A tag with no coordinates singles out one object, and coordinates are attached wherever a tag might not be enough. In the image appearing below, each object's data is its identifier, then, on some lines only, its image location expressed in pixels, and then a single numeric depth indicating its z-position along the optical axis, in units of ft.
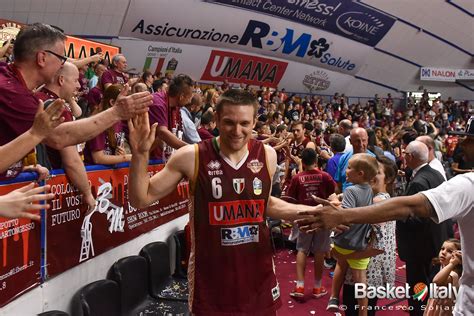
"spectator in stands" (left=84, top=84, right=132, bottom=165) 13.76
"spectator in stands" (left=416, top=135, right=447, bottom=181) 16.91
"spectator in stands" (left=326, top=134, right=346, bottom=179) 22.15
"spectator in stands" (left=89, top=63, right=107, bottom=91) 31.18
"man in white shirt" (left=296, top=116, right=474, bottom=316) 7.23
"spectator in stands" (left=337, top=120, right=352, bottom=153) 28.53
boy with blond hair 14.90
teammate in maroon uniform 27.35
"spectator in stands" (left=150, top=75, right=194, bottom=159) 16.02
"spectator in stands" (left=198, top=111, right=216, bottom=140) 24.46
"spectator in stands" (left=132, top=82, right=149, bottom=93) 17.11
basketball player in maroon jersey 8.95
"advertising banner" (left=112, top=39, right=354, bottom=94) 57.62
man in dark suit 14.35
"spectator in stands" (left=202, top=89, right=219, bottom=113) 33.57
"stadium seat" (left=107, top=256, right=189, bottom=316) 14.43
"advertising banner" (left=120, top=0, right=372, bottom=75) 56.13
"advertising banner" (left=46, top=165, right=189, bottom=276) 11.63
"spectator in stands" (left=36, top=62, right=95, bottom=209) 11.12
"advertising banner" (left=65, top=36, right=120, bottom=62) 38.99
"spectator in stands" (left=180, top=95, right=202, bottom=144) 19.13
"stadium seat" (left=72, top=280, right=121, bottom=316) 12.03
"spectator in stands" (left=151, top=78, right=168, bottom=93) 27.27
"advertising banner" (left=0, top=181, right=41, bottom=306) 9.71
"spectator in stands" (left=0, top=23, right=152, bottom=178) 8.93
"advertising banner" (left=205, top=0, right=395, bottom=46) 64.54
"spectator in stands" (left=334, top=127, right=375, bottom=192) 20.12
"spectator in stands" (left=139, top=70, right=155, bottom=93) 29.61
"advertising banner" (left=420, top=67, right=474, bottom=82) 86.38
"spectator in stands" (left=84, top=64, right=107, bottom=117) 22.72
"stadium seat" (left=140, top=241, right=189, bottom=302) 16.42
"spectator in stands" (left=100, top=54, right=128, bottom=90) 23.95
